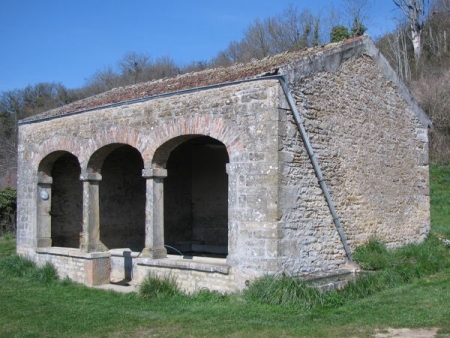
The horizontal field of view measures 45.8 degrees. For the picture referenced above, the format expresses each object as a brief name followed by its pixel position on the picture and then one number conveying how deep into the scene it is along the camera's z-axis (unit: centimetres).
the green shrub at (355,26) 1963
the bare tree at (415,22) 2903
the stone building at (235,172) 834
